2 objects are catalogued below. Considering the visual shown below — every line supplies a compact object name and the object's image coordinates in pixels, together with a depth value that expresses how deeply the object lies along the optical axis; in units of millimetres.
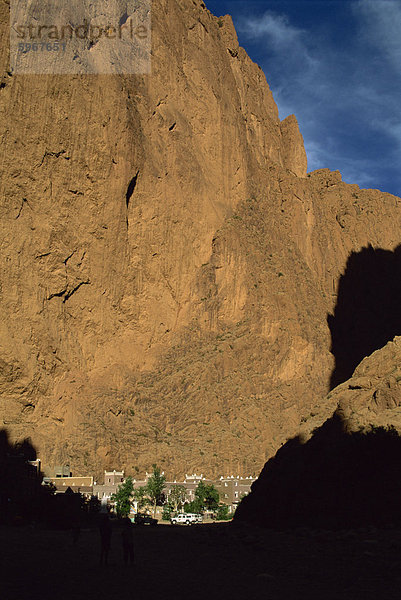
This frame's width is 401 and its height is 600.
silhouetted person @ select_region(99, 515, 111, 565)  17453
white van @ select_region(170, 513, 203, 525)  47122
